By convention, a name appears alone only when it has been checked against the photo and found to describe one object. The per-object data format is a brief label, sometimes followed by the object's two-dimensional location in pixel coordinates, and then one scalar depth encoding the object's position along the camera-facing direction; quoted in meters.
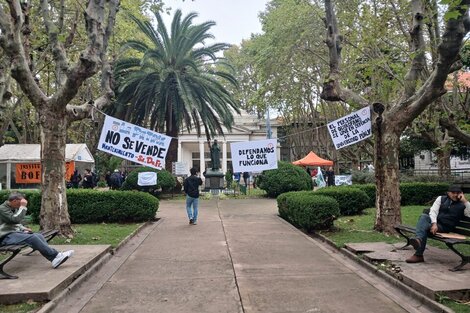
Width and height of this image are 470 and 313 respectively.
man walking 12.70
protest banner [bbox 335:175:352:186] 24.36
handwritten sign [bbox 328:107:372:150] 10.54
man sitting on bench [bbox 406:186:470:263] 7.02
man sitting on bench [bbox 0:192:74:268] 6.61
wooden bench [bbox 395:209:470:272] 6.46
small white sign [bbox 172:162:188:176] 25.22
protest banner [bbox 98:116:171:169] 11.26
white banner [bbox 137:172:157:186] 20.55
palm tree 23.61
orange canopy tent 32.16
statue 25.71
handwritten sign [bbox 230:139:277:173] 16.03
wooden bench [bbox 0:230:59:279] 6.28
